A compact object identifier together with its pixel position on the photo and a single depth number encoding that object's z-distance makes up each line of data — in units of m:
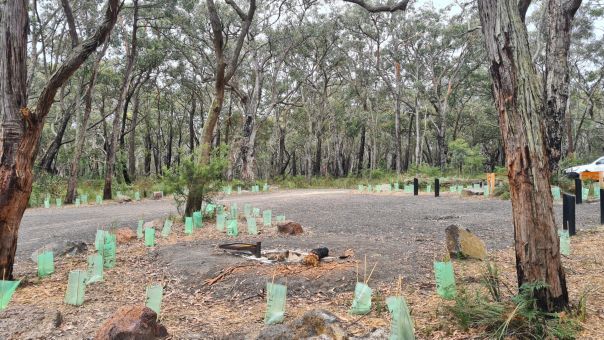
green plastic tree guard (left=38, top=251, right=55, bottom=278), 4.50
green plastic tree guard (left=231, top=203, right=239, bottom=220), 8.27
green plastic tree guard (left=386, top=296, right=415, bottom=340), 2.47
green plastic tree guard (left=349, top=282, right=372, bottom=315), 3.18
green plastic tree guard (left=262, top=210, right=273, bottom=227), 7.52
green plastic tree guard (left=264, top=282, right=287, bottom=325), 3.05
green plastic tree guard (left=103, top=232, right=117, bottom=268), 4.89
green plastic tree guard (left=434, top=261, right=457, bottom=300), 3.32
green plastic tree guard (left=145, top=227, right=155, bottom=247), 6.03
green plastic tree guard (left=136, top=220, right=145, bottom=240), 6.70
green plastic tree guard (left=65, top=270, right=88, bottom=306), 3.56
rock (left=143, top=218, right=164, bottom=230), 7.74
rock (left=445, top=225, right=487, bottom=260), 4.70
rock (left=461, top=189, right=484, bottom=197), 13.32
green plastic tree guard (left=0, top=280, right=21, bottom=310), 3.39
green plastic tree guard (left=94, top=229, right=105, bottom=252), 5.03
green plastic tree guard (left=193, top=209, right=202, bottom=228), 7.84
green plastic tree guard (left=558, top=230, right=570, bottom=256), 4.47
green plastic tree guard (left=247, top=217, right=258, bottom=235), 6.88
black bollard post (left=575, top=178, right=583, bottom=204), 9.16
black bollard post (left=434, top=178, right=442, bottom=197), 14.00
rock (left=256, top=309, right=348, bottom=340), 2.57
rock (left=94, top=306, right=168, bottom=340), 2.62
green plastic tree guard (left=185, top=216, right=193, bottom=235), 7.07
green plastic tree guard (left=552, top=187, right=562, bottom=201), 9.82
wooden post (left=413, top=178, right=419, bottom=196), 14.81
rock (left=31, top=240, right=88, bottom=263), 5.54
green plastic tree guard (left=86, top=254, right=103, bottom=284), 4.24
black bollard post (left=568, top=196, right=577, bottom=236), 5.71
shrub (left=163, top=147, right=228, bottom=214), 8.52
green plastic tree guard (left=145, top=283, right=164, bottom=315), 3.23
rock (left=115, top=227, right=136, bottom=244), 6.52
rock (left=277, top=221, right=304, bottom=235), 6.91
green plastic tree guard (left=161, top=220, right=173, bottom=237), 6.71
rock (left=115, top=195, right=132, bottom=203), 15.52
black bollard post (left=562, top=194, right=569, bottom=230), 5.65
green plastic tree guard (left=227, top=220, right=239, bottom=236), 6.86
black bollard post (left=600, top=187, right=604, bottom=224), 6.49
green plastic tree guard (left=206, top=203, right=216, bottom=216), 9.12
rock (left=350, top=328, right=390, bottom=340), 2.60
